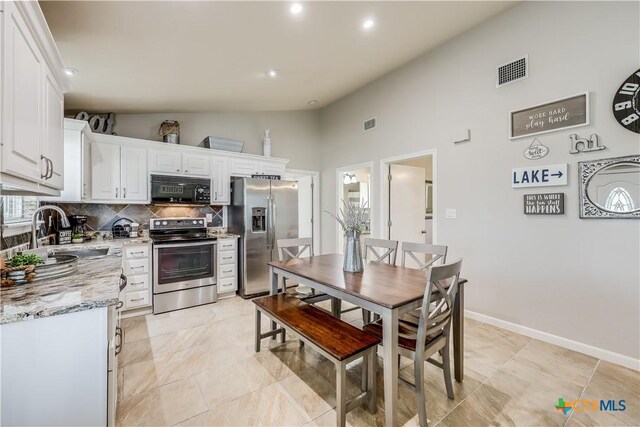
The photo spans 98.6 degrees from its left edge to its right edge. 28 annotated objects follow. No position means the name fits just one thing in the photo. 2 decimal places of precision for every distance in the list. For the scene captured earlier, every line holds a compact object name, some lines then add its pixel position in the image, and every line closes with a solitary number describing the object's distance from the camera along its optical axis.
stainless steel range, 3.46
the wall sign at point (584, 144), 2.39
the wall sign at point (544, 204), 2.59
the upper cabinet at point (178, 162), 3.78
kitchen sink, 2.69
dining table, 1.56
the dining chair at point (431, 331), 1.59
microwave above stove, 3.72
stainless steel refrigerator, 4.08
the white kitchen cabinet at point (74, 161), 2.84
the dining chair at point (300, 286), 2.70
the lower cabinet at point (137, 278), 3.29
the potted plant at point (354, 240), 2.30
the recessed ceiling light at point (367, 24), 2.76
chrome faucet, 1.97
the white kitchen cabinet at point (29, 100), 1.09
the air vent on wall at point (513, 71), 2.81
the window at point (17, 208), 2.03
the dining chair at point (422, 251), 2.13
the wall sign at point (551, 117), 2.47
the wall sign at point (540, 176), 2.58
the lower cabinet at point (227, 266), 3.96
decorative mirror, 2.23
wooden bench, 1.59
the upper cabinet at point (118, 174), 3.38
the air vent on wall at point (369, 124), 4.48
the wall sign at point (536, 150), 2.70
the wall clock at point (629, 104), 2.21
